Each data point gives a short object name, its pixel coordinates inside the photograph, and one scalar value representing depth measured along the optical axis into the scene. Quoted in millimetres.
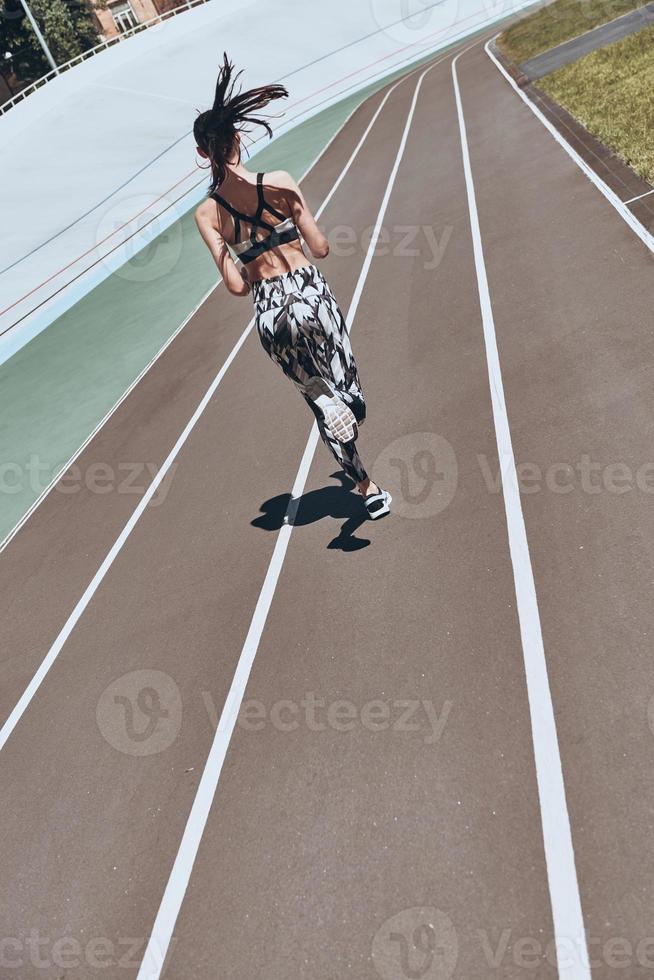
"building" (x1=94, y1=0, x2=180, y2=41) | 59250
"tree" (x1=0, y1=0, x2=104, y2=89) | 48250
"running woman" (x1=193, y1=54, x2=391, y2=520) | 4379
